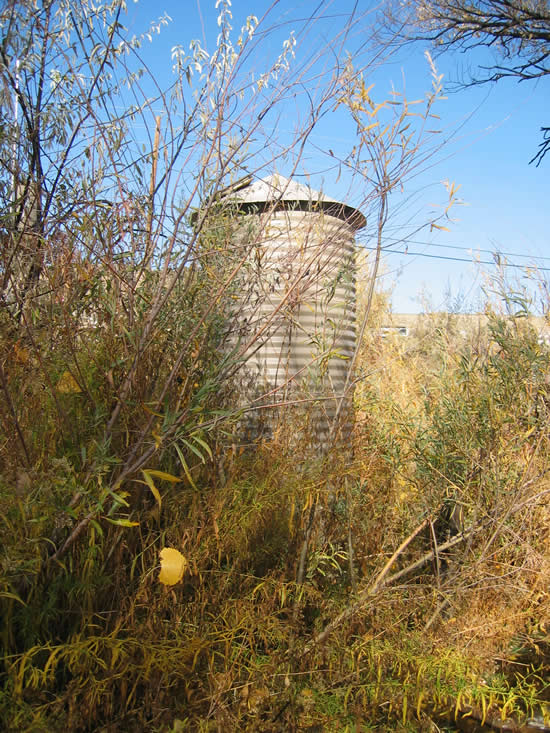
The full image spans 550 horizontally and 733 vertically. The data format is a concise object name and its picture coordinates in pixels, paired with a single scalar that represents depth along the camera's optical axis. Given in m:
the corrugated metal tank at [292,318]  2.45
